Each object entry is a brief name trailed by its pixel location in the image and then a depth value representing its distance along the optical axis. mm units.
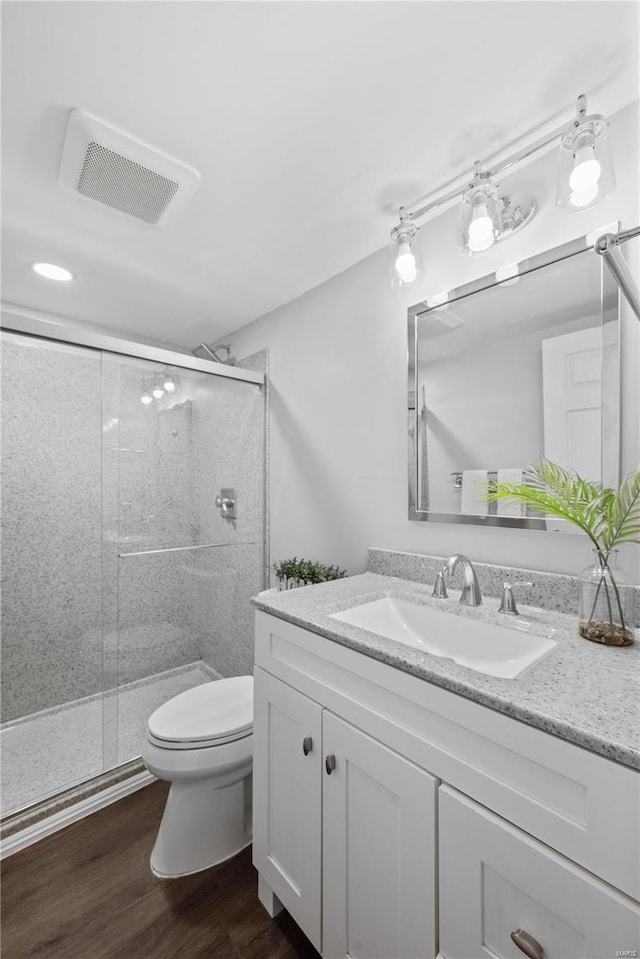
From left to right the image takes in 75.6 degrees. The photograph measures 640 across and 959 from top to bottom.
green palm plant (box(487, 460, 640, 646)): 911
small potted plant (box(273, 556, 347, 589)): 1712
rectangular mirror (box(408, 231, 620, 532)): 1077
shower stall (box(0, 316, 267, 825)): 1886
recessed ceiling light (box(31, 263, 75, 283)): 1804
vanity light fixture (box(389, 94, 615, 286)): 887
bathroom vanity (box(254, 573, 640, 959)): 572
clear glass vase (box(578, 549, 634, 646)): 914
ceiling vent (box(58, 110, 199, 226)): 1105
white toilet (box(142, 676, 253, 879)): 1350
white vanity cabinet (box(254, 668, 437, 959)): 798
